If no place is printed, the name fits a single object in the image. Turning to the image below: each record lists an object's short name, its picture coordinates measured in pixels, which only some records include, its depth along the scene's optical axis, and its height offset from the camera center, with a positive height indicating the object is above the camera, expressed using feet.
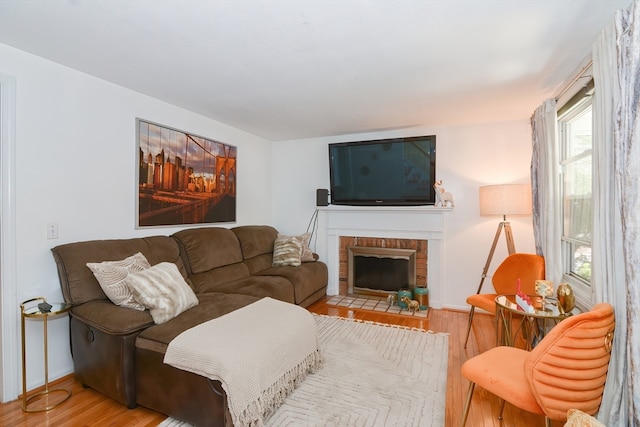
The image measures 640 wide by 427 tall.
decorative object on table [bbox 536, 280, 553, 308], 7.11 -1.79
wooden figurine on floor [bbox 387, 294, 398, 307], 13.17 -3.73
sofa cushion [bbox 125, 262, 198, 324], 6.57 -1.74
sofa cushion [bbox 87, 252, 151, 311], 6.79 -1.52
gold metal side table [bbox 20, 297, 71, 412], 6.19 -3.07
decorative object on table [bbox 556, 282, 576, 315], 6.58 -1.89
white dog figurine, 12.30 +0.74
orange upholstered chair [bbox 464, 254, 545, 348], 9.01 -1.94
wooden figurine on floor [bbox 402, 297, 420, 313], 12.12 -3.65
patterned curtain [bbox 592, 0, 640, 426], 4.28 +0.20
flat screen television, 12.36 +1.86
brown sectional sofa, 5.64 -2.41
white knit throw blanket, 5.24 -2.65
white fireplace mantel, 12.79 -0.64
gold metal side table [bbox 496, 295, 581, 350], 6.63 -2.53
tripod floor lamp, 9.93 +0.44
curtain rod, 6.73 +3.27
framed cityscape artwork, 9.39 +1.35
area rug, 6.02 -4.04
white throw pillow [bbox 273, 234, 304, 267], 13.05 -1.59
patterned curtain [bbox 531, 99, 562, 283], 8.47 +0.63
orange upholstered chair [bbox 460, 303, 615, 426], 4.33 -2.27
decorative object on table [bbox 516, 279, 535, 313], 6.73 -2.05
